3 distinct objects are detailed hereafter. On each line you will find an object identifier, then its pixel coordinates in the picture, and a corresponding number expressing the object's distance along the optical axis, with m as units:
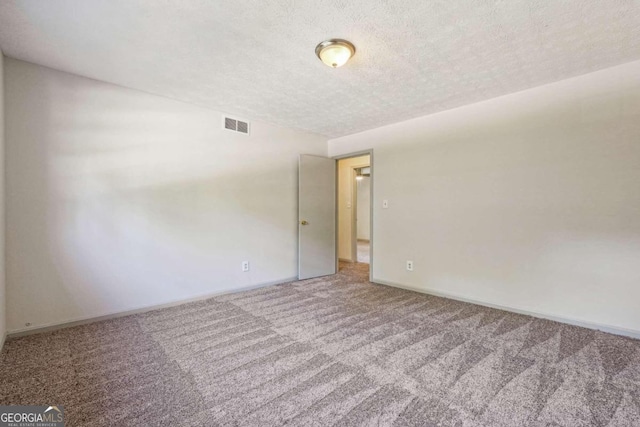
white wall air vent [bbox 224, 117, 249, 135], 3.62
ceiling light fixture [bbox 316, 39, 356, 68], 2.06
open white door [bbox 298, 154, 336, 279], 4.41
